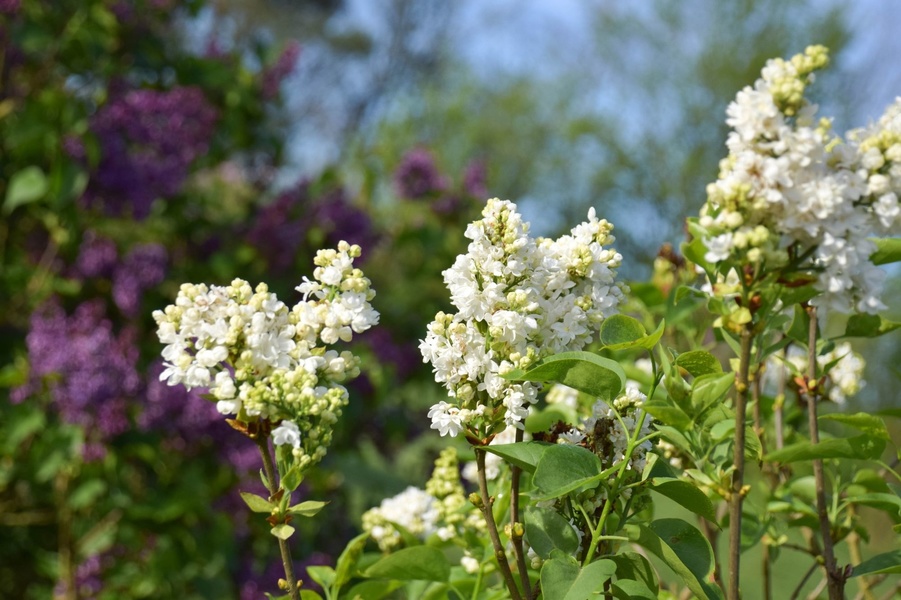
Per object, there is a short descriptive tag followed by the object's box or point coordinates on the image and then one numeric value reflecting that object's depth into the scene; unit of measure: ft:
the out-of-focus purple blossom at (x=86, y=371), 5.65
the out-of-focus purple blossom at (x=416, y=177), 8.11
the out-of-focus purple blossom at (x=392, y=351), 7.54
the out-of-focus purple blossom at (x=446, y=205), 8.12
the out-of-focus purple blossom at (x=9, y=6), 6.29
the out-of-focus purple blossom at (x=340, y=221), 7.12
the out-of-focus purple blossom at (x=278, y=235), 6.89
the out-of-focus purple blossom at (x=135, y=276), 6.13
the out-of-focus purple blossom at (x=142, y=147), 6.23
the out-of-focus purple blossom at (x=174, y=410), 5.73
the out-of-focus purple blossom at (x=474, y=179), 8.24
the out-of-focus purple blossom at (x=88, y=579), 6.31
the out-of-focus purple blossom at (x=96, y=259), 6.29
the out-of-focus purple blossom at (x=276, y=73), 7.47
